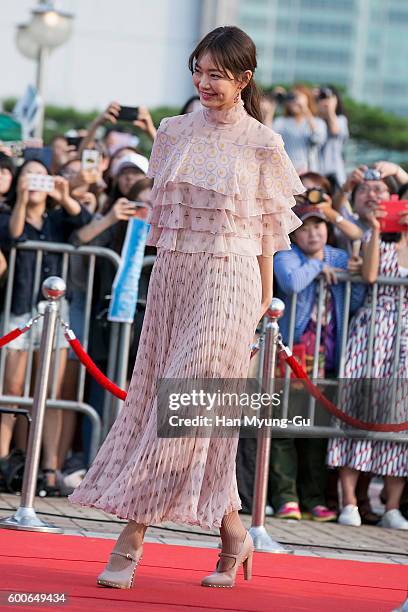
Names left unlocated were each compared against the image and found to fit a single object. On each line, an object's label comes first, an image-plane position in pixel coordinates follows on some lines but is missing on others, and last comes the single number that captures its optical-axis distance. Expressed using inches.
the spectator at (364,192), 585.6
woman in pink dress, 351.9
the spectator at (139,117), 598.7
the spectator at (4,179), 582.9
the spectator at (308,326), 561.9
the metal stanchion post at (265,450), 474.6
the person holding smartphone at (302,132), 746.9
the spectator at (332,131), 752.2
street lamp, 1017.6
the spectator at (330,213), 581.0
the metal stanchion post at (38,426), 468.4
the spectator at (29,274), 565.7
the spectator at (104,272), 573.8
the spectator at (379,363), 560.4
